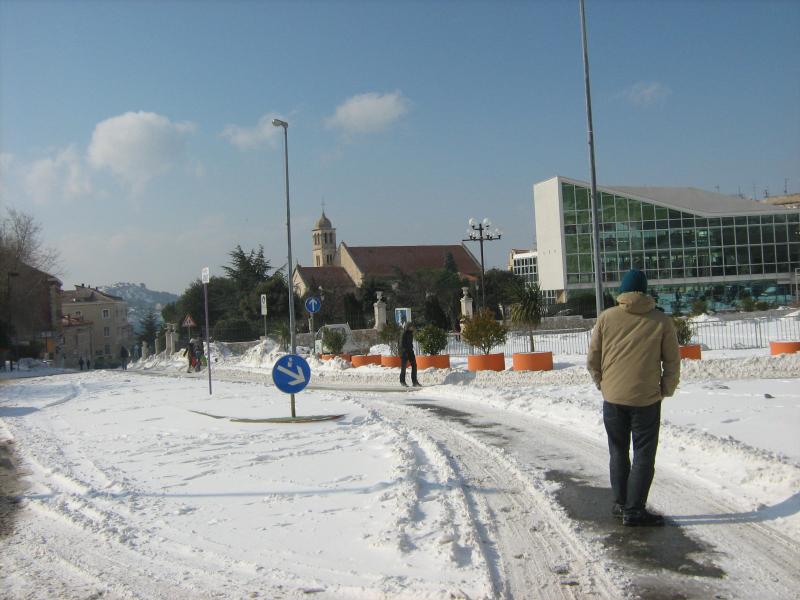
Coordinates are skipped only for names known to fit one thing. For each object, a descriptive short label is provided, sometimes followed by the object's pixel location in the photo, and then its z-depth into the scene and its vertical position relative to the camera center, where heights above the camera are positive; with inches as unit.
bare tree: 2341.0 +304.1
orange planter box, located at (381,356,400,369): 966.4 -54.5
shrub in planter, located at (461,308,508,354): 876.6 -19.9
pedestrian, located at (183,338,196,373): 1386.6 -47.7
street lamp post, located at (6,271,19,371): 2358.5 +87.5
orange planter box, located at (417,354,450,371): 893.2 -52.8
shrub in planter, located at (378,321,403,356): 1166.3 -25.1
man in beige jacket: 217.3 -21.9
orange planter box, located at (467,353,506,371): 817.5 -52.1
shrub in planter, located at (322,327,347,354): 1251.8 -32.1
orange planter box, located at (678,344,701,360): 785.6 -49.0
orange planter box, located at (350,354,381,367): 1048.2 -55.3
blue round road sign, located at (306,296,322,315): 1070.2 +28.9
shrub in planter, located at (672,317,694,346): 863.1 -30.9
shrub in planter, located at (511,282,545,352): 962.1 +8.6
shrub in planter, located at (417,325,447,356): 935.0 -27.0
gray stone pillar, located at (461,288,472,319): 1526.8 +25.2
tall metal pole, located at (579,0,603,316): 716.0 +92.7
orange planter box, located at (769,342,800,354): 757.9 -48.4
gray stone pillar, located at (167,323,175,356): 2210.3 -25.0
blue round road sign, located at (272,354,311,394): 450.6 -30.0
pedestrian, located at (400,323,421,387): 733.3 -31.2
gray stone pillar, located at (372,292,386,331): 1653.5 +19.2
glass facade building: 2311.8 +189.3
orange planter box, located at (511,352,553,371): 794.2 -52.0
